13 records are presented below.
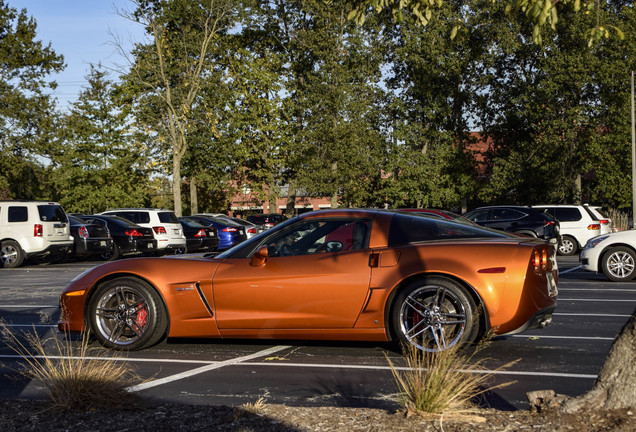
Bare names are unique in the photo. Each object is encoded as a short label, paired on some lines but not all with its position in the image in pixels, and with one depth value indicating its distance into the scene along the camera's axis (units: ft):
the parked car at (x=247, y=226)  99.30
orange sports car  21.47
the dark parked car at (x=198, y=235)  93.20
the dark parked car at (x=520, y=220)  79.05
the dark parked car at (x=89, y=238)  75.61
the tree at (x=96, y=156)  158.92
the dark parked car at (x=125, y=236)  80.89
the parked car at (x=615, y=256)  47.39
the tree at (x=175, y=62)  139.44
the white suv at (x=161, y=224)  84.79
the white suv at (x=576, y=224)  83.10
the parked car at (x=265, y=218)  134.99
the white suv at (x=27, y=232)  70.18
